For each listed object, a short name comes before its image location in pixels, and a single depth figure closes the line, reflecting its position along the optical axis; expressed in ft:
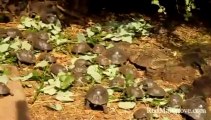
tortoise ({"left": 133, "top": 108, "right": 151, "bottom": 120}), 11.05
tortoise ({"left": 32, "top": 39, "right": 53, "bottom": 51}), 14.16
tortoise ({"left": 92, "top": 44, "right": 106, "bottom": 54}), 14.29
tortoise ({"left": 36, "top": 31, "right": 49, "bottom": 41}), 14.80
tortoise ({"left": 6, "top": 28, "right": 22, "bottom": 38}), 14.67
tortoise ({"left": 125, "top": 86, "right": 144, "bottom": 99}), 11.89
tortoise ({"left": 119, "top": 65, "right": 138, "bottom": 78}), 13.04
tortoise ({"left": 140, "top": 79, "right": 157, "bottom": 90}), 12.24
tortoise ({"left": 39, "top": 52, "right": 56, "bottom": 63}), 13.58
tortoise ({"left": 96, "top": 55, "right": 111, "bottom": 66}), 13.51
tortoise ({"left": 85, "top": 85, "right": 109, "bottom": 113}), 11.34
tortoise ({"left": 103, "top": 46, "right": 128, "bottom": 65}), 13.68
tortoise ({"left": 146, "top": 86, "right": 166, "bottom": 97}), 11.96
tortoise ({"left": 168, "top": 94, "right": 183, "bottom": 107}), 11.66
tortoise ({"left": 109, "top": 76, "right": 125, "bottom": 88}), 12.49
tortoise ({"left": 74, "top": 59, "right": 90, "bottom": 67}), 13.25
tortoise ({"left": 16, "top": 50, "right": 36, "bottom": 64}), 13.29
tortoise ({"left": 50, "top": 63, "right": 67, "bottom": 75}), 12.80
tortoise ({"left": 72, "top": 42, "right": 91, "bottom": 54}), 14.23
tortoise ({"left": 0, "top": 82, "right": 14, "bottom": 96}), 11.37
